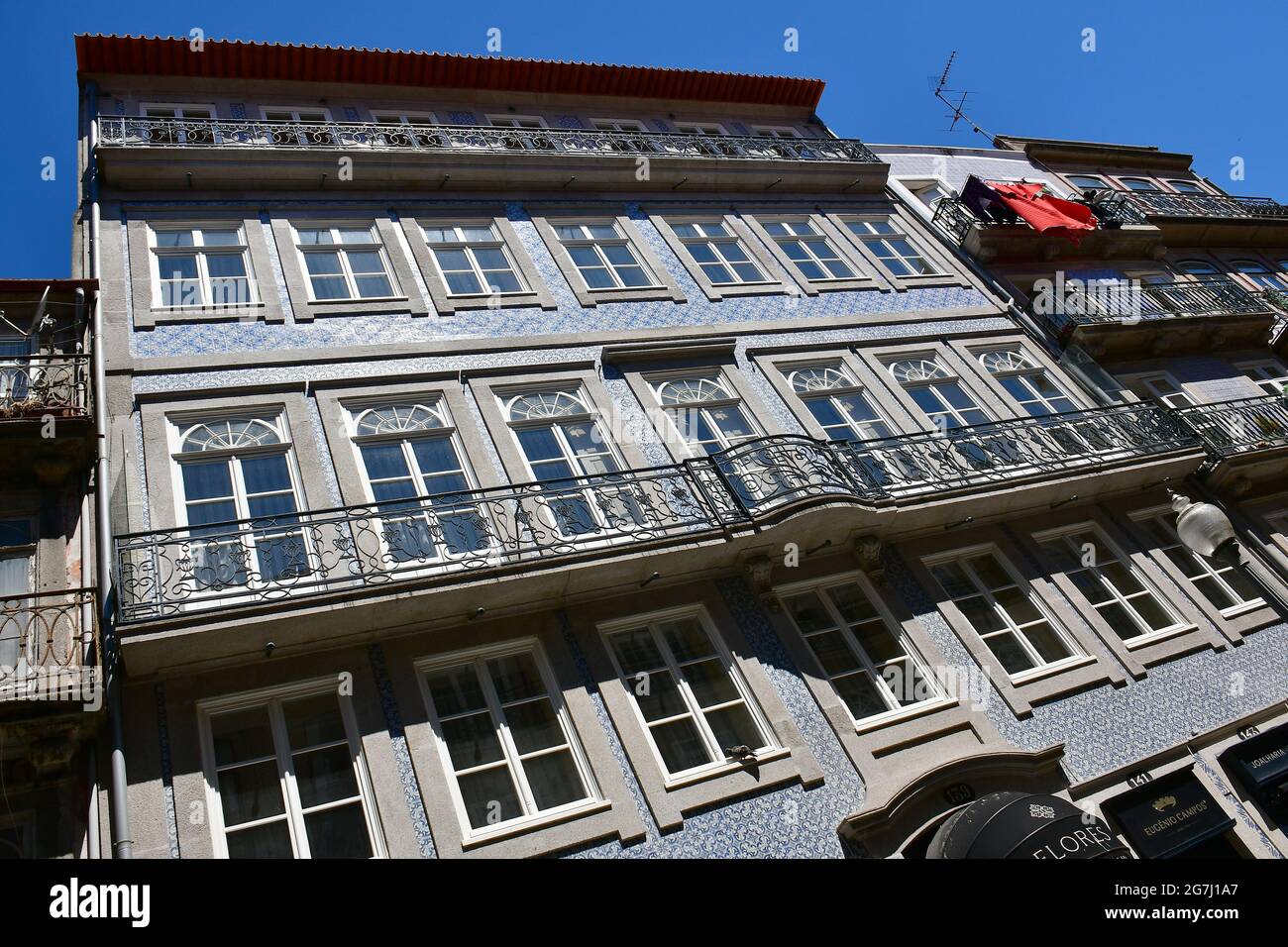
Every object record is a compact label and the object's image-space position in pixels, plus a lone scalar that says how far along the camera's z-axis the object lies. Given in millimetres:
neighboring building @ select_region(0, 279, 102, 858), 6594
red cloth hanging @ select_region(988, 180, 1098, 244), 15883
